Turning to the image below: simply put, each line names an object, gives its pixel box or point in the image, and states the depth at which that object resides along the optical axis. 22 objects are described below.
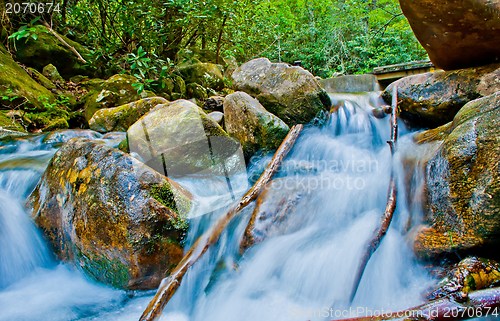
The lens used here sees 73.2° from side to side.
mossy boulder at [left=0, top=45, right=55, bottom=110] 5.91
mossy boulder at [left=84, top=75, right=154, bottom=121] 6.30
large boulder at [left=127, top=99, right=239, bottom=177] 3.98
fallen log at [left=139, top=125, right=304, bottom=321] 2.19
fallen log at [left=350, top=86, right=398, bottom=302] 2.38
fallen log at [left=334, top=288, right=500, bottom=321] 1.39
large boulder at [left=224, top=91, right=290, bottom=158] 4.52
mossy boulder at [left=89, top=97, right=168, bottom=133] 5.41
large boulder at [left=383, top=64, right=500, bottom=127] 3.88
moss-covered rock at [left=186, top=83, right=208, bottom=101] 8.40
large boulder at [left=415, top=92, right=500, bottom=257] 2.09
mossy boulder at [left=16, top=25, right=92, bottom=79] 7.84
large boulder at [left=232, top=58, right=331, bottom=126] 5.34
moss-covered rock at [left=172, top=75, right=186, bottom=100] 8.27
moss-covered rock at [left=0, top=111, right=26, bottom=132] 5.53
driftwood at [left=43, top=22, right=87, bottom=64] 7.72
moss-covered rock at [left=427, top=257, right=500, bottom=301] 1.88
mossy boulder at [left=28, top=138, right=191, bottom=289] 2.76
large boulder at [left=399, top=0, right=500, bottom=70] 3.61
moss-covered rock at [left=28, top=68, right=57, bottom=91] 7.13
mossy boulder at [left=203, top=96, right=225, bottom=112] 6.51
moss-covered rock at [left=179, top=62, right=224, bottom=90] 9.15
